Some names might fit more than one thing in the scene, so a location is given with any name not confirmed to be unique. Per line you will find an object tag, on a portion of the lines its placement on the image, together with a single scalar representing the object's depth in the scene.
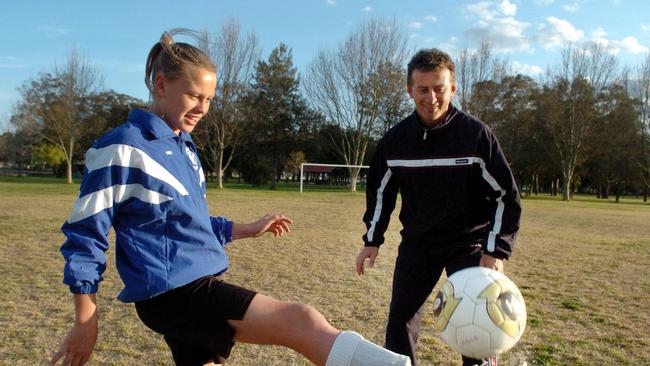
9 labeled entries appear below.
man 2.91
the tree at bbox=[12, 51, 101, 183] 41.75
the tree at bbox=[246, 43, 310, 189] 49.41
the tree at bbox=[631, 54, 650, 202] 44.31
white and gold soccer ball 2.05
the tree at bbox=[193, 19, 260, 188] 41.56
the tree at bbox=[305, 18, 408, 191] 43.25
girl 1.62
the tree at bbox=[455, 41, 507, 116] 44.03
